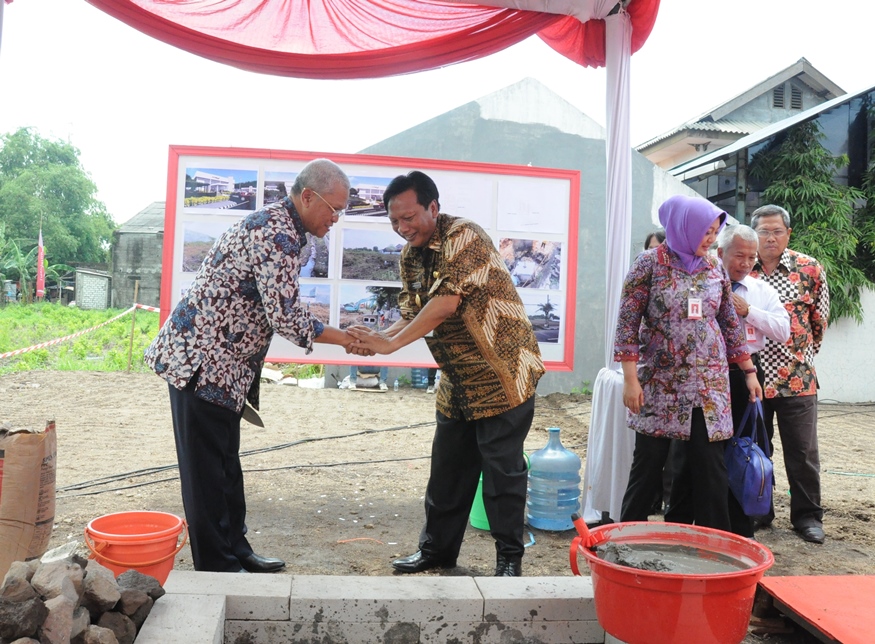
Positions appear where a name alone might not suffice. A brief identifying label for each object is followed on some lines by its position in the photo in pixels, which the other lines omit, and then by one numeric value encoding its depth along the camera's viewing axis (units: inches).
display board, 201.5
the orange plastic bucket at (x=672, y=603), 83.7
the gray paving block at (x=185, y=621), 84.0
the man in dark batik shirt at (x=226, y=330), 121.3
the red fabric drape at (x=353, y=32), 169.3
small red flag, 1113.9
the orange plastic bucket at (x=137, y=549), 100.0
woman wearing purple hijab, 134.6
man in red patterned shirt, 177.2
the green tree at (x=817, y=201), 499.5
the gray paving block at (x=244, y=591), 97.1
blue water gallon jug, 182.7
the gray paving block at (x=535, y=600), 100.7
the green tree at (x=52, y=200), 1588.3
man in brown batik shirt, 131.3
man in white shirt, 162.2
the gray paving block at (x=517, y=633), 100.3
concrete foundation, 97.7
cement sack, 102.0
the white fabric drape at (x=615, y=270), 169.0
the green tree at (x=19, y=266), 1161.4
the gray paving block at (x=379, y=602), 98.3
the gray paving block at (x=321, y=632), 97.7
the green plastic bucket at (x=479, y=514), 183.8
